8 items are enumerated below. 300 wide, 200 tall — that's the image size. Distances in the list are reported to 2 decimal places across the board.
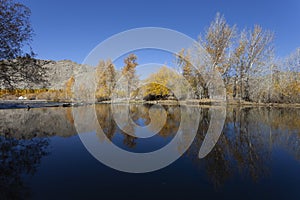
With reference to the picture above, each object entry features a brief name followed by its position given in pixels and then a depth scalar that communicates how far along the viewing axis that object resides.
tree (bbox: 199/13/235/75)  22.50
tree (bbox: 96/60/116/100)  33.86
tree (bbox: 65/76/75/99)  45.72
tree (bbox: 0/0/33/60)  7.55
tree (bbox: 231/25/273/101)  22.92
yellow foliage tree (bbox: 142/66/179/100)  29.13
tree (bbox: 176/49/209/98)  23.88
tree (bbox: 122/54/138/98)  32.12
